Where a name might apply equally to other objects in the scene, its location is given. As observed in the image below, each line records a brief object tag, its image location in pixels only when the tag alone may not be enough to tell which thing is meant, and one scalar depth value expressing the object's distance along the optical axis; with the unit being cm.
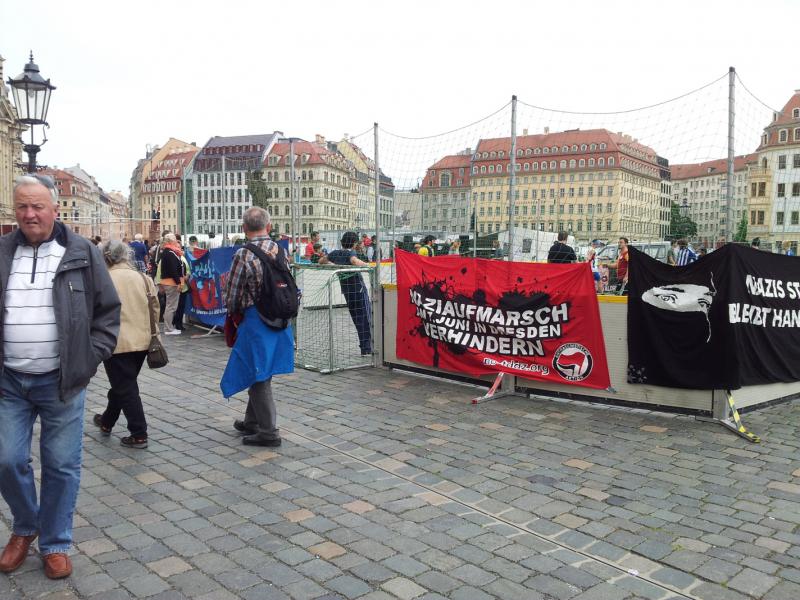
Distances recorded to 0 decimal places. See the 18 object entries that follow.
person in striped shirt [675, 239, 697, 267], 859
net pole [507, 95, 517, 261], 753
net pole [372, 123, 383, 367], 934
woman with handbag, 567
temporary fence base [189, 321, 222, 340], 1277
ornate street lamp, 1002
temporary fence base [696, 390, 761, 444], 637
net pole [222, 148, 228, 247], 1662
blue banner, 1253
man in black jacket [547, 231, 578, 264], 1002
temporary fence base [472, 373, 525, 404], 770
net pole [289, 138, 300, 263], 1323
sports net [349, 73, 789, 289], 705
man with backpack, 555
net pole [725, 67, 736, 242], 644
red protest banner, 723
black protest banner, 648
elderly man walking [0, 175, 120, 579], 334
